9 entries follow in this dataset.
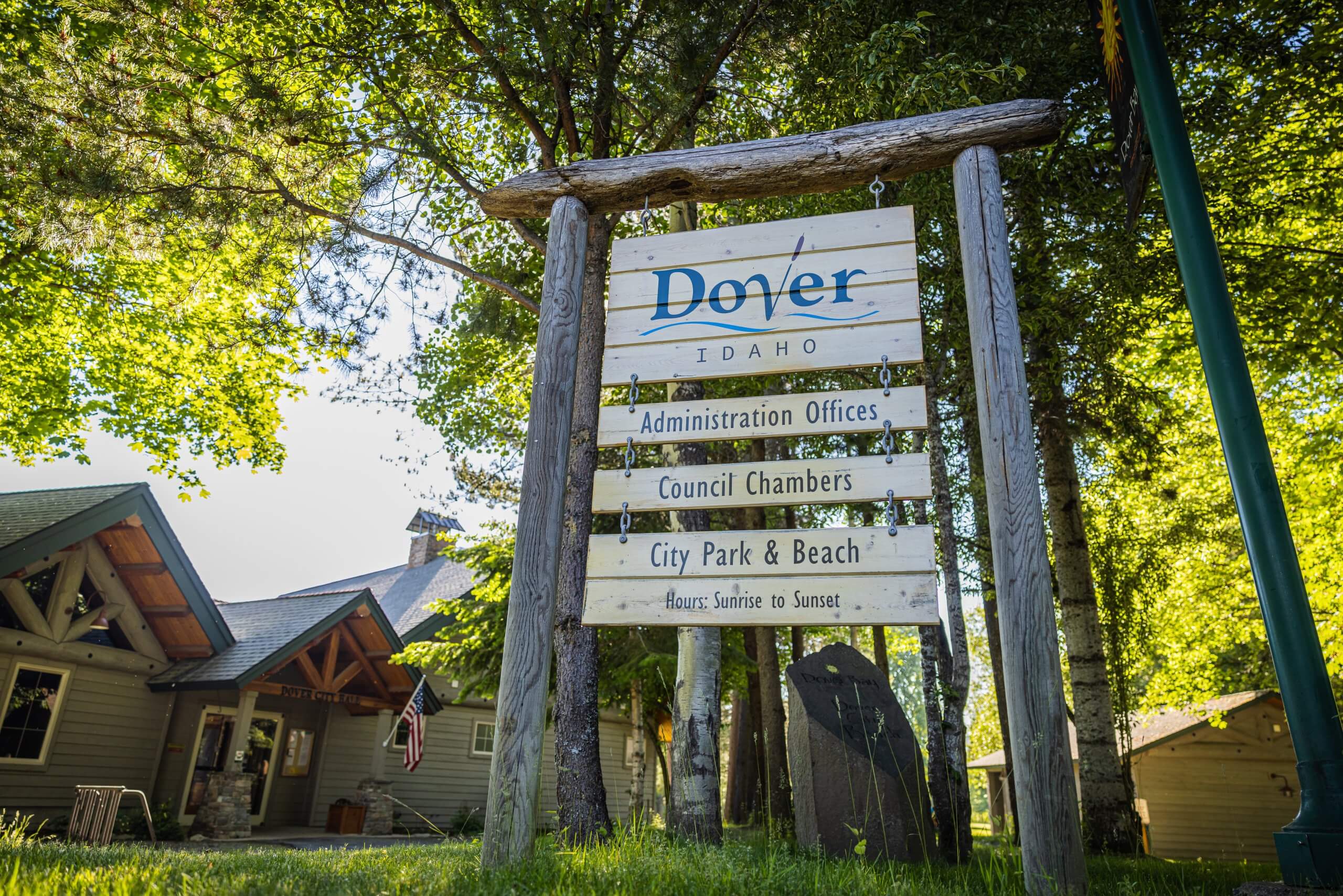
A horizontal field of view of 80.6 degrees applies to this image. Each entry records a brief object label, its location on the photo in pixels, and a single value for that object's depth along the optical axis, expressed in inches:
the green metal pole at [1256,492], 116.0
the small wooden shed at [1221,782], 697.0
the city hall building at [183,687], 468.4
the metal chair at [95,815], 366.9
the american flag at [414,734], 464.0
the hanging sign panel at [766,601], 131.7
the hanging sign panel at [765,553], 135.0
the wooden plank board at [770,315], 153.3
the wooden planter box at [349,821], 593.3
